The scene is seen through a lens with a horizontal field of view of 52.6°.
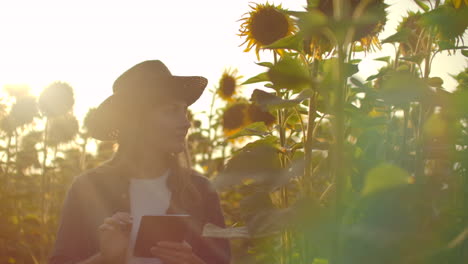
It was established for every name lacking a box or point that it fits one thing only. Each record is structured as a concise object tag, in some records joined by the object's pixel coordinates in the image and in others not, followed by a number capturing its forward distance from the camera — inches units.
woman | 90.3
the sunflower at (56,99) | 205.2
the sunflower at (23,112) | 212.8
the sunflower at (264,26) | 77.9
